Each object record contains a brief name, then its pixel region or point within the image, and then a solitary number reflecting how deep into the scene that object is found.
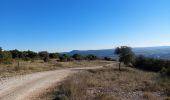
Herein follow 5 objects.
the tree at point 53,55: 35.45
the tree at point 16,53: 31.35
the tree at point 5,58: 18.59
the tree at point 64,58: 28.09
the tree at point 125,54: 20.26
